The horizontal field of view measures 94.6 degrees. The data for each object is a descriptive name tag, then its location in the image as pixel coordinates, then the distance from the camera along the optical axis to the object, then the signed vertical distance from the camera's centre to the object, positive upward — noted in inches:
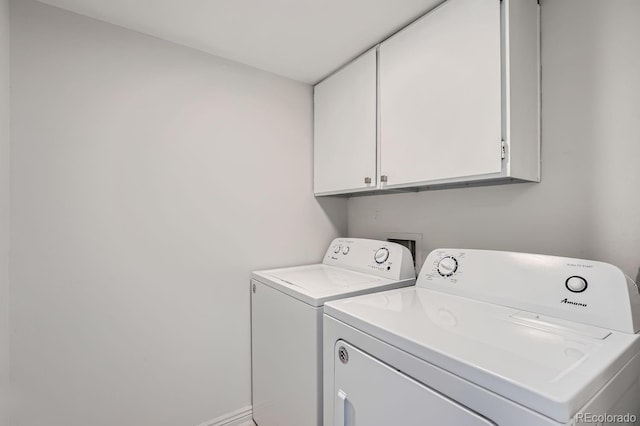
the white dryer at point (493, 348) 23.8 -13.0
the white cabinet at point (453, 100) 41.5 +18.9
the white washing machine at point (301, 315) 46.9 -18.2
